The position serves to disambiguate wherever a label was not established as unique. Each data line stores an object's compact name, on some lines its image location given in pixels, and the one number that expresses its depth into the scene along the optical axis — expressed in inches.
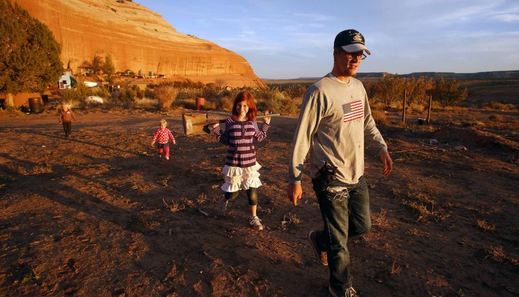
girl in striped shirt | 154.7
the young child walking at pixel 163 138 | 291.0
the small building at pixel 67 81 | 1222.3
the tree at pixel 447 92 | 1037.3
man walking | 93.1
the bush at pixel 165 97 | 771.7
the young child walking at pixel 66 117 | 389.7
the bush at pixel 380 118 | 562.6
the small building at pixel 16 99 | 752.3
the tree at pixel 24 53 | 708.0
